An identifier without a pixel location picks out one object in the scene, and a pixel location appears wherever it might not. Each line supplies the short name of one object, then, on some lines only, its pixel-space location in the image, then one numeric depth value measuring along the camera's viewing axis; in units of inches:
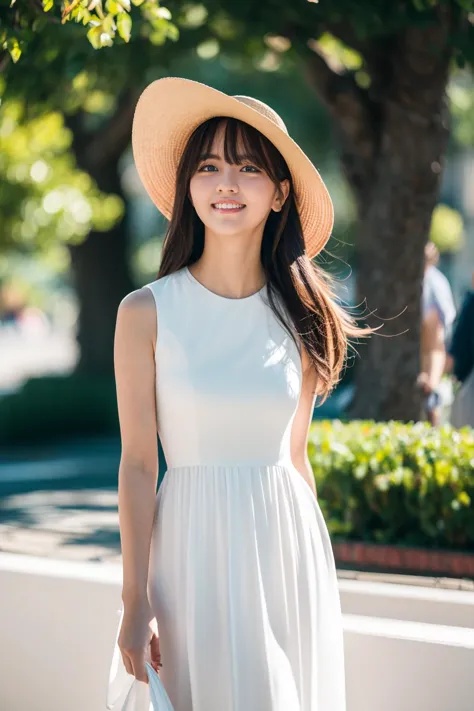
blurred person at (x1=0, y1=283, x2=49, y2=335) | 3234.5
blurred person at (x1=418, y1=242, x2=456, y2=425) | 333.8
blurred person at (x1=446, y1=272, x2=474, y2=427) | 307.3
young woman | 104.2
